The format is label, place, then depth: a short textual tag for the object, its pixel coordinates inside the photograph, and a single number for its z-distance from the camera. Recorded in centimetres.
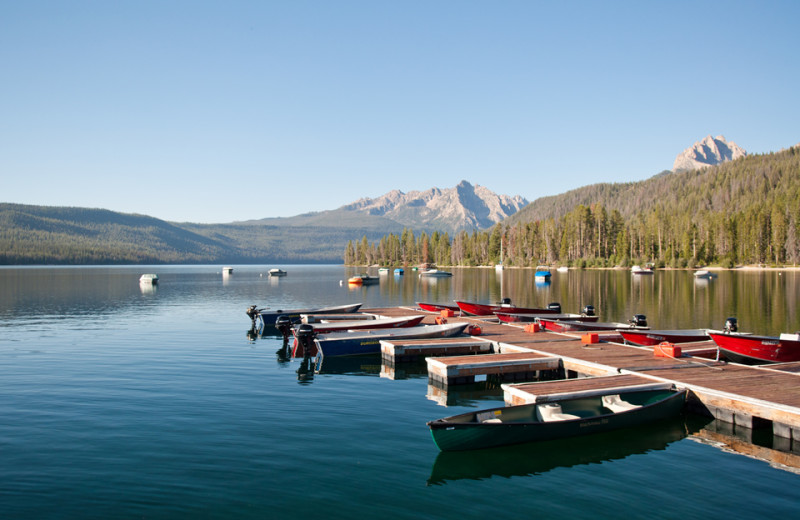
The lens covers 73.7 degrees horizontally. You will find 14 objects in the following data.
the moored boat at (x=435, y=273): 14762
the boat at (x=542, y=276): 11322
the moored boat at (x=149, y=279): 11312
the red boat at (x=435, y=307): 4547
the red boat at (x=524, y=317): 3822
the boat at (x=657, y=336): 2791
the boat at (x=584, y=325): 3256
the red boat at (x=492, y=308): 4028
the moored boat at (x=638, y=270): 13129
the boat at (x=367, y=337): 2889
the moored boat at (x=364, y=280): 11091
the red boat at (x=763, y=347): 2375
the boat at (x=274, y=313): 4149
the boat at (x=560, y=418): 1423
